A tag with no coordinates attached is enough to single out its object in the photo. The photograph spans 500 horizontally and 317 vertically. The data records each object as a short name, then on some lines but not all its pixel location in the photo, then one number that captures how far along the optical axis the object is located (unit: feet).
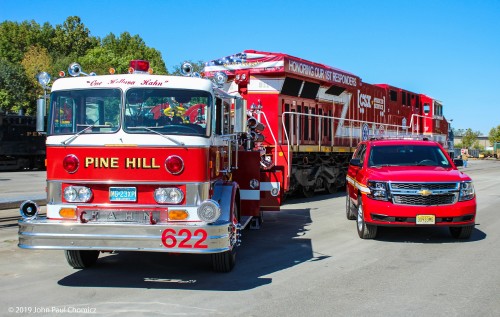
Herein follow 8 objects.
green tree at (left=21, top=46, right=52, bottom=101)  172.04
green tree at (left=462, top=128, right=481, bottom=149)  325.01
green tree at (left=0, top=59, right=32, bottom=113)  162.71
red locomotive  51.55
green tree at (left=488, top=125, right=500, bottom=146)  307.37
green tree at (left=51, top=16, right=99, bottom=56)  245.04
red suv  30.50
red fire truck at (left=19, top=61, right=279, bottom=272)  20.24
